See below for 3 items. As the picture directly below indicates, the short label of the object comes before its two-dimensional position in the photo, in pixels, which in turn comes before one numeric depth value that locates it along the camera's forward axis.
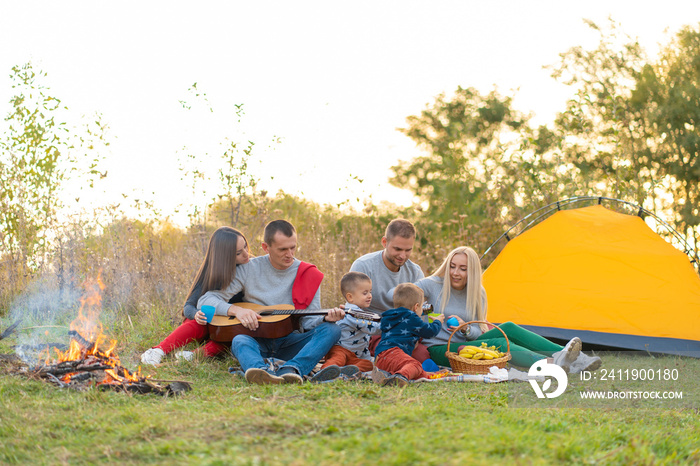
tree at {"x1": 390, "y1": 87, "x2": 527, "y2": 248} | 20.33
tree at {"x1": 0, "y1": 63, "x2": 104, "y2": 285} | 7.92
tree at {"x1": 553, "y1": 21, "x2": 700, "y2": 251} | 14.16
